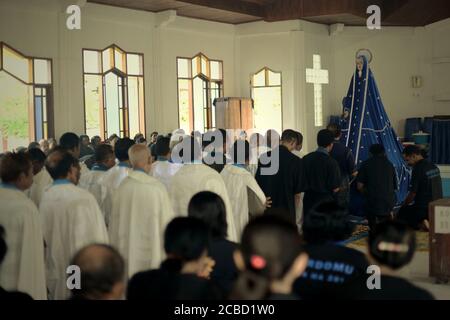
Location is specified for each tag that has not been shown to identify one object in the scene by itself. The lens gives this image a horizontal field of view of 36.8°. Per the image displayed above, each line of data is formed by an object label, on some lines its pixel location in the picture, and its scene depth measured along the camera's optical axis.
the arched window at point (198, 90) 17.02
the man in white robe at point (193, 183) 6.35
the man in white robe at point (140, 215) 5.63
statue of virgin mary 11.76
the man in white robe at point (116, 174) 6.70
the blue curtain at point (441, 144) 16.50
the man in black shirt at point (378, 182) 9.11
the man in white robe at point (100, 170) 6.80
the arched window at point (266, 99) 18.31
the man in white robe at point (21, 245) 4.73
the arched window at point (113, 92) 14.43
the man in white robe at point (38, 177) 6.46
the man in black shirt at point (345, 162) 9.67
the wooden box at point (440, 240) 7.16
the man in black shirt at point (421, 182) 9.00
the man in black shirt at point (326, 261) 3.42
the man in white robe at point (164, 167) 7.08
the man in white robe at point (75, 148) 6.91
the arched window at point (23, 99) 12.59
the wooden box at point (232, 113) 17.03
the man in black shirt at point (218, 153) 7.16
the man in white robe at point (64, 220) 5.11
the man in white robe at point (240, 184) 7.25
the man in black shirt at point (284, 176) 8.04
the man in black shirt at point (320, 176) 8.38
